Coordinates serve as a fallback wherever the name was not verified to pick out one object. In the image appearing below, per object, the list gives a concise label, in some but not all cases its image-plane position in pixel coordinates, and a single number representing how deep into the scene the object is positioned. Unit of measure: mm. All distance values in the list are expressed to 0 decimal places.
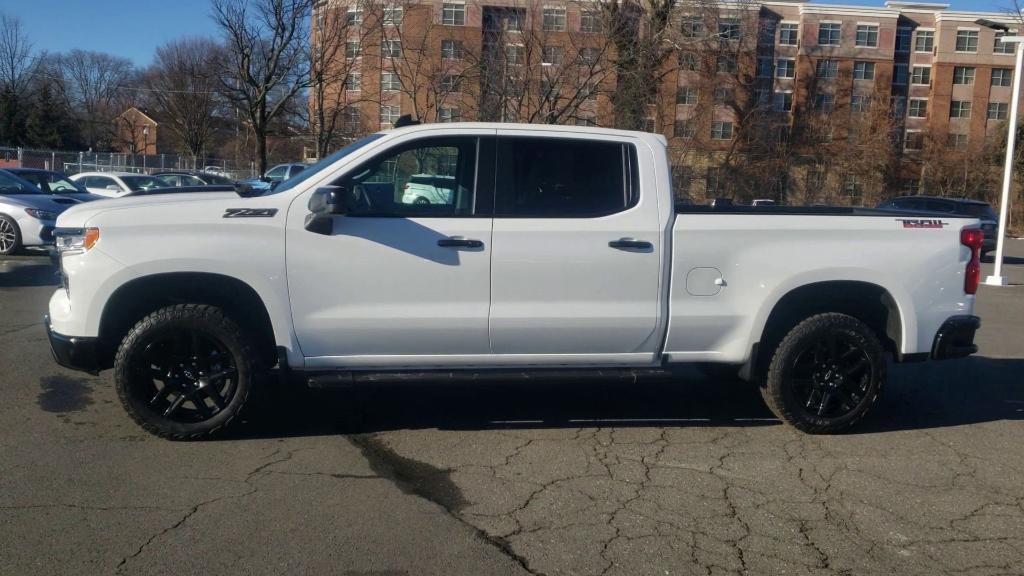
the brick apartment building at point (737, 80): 23875
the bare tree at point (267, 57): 22156
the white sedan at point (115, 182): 23016
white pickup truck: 5594
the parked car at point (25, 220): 15336
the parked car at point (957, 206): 22562
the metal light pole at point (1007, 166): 17453
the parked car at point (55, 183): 17578
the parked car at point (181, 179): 24873
